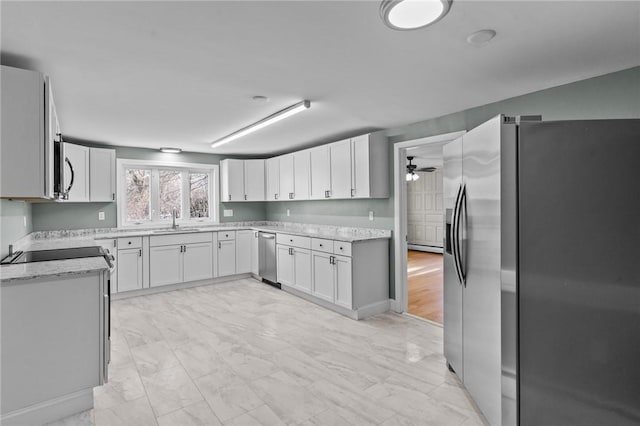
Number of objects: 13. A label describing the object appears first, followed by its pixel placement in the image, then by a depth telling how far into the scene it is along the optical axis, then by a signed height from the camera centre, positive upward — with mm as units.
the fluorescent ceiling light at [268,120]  3137 +989
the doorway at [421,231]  4109 -431
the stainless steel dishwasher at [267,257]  5336 -725
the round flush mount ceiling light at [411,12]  1562 +959
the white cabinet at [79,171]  4492 +599
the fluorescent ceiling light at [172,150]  5535 +1041
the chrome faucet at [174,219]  5715 -95
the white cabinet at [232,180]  6008 +586
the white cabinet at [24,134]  2023 +496
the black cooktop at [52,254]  2551 -331
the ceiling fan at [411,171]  7683 +918
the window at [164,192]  5461 +363
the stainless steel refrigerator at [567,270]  1735 -321
